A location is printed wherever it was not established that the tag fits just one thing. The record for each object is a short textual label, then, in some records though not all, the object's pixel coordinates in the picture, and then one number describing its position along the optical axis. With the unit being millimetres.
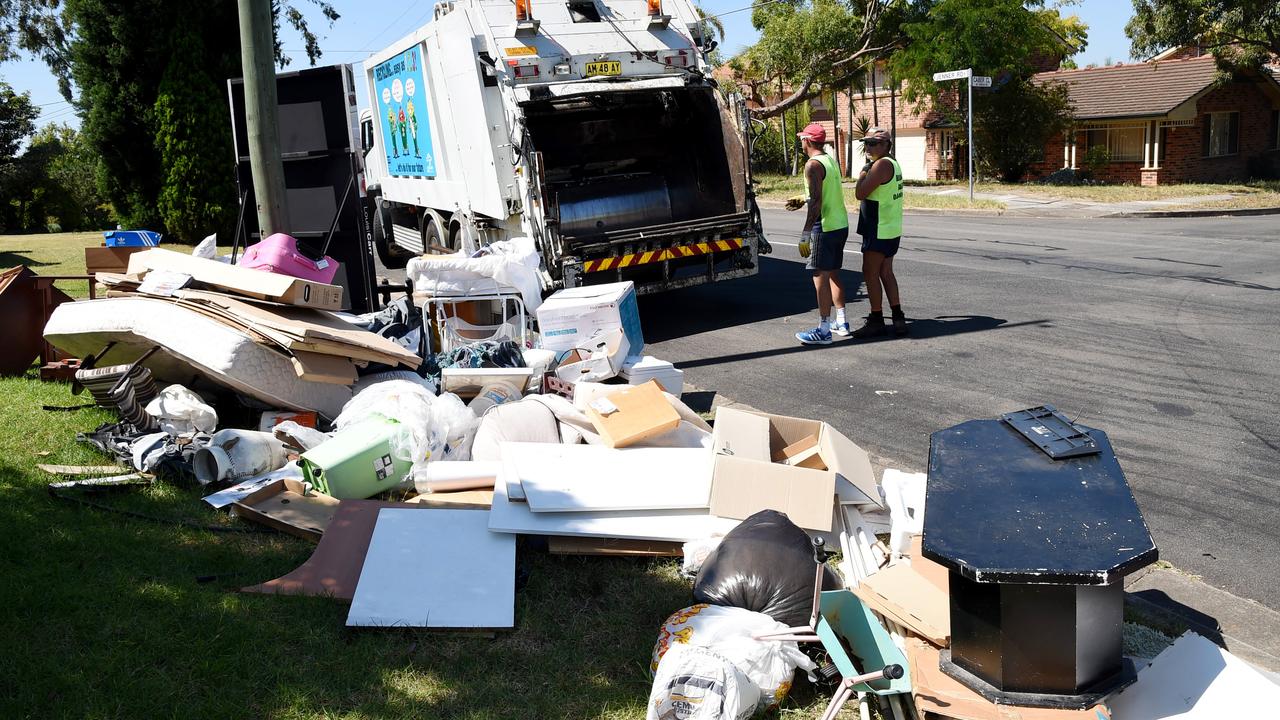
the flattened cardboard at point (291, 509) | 4094
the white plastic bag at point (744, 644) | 2883
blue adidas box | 8750
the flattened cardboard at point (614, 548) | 3848
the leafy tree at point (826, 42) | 31391
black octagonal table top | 2418
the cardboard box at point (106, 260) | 8016
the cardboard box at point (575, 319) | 6449
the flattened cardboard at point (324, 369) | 5223
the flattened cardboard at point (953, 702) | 2447
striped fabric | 4922
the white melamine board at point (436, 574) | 3346
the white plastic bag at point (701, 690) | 2736
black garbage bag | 3176
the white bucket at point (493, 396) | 5398
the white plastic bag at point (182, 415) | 4977
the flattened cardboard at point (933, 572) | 3230
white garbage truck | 8672
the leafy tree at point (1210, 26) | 23734
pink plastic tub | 6586
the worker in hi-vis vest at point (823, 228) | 7996
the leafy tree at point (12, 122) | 26578
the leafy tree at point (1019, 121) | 29688
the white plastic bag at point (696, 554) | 3715
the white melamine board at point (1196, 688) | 2432
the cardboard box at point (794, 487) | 3859
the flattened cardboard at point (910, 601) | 2883
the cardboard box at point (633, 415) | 4562
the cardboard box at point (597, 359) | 5980
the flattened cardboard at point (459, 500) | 4207
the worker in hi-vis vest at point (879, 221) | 7797
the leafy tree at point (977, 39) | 27828
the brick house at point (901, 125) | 33281
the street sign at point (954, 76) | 19641
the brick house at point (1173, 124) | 28609
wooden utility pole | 6801
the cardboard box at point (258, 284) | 5555
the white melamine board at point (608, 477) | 3959
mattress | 5168
